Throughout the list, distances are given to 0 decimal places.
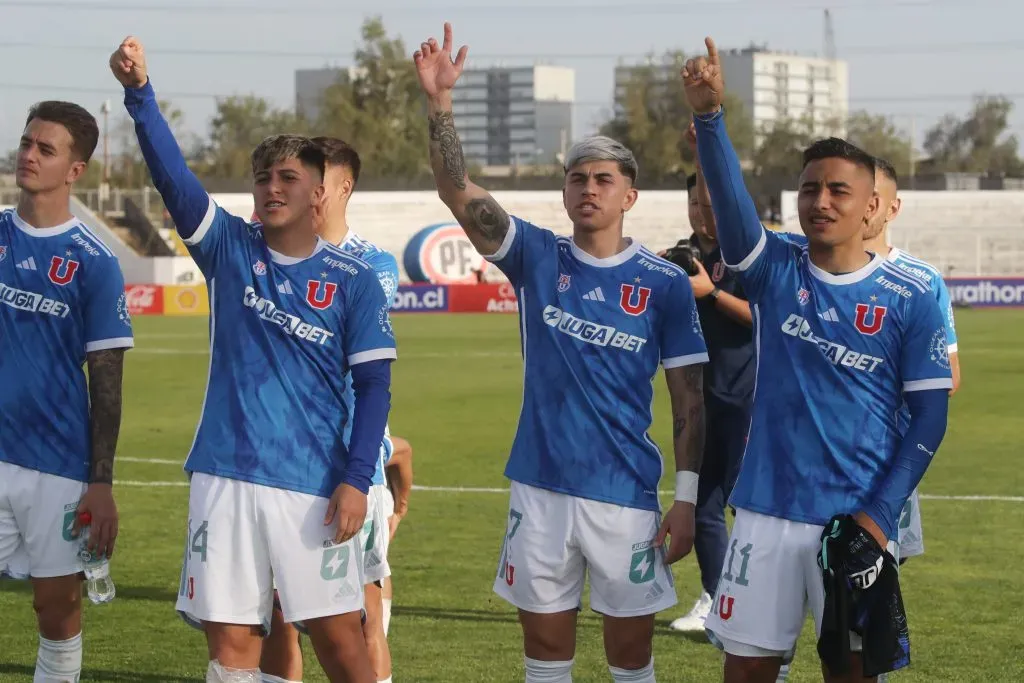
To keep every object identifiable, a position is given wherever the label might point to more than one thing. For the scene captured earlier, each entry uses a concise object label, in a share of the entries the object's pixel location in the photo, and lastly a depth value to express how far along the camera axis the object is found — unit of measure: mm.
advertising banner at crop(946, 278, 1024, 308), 79767
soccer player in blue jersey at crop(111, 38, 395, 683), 9331
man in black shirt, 14244
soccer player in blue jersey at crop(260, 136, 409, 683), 10801
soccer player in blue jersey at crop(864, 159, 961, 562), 11852
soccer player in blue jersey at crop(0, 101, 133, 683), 10253
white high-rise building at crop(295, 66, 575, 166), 169601
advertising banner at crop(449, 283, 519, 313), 80803
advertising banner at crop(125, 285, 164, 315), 81351
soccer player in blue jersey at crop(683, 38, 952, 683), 9156
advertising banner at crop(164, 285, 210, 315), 80925
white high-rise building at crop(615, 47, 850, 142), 179765
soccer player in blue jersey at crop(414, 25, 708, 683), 10009
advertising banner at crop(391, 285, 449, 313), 81717
